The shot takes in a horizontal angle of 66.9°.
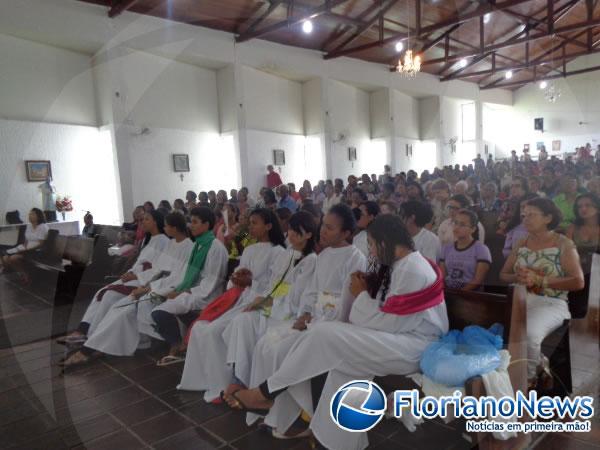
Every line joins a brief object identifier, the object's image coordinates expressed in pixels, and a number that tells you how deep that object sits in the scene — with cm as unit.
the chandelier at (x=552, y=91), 1798
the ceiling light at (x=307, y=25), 878
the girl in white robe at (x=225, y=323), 272
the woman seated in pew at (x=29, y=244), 608
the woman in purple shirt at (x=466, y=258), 270
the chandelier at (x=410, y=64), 822
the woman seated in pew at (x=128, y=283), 354
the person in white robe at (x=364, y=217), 334
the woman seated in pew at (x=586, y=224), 304
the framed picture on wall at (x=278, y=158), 1101
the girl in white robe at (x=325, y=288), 239
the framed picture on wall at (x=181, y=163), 948
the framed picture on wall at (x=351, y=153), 1291
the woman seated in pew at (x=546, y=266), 239
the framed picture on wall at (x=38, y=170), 781
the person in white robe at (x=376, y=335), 198
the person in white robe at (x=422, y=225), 305
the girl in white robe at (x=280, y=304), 260
